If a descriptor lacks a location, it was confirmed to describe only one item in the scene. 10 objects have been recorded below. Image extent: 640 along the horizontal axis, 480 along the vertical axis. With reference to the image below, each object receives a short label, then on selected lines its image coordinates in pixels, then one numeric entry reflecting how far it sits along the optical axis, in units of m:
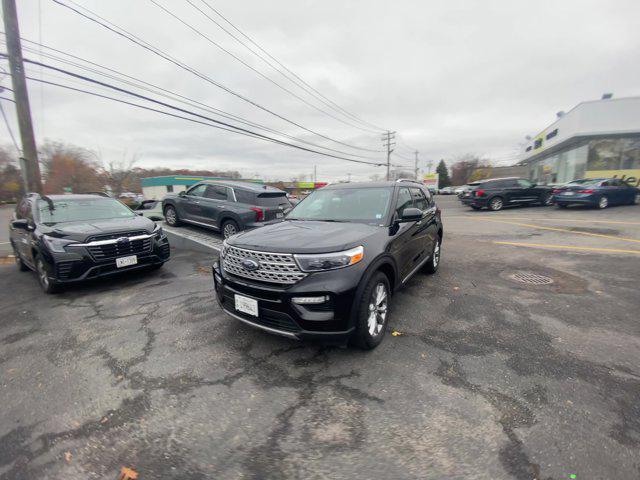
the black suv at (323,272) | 2.69
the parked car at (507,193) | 16.44
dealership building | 20.26
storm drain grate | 5.08
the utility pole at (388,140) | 49.54
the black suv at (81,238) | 4.55
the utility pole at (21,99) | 7.59
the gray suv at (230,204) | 7.65
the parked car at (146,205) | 7.66
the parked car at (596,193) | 14.45
